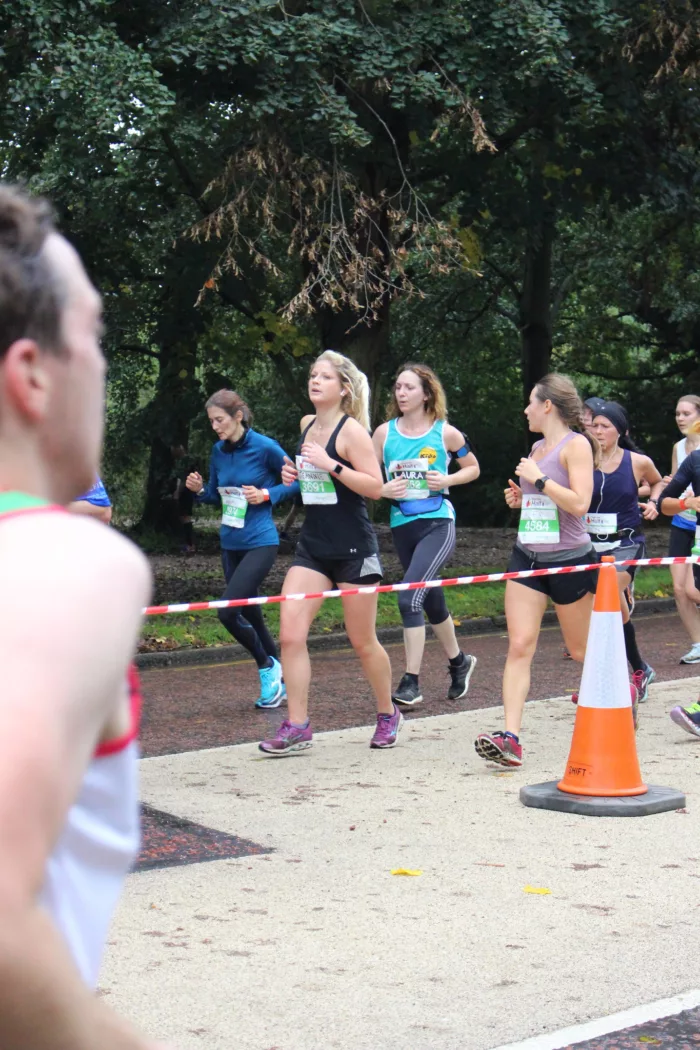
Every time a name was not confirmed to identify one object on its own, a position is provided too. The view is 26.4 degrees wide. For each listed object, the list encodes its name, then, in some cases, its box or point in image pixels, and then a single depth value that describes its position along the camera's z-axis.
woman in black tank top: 7.73
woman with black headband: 9.55
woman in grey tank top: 7.31
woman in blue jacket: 9.24
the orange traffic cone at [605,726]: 6.53
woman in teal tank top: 9.27
